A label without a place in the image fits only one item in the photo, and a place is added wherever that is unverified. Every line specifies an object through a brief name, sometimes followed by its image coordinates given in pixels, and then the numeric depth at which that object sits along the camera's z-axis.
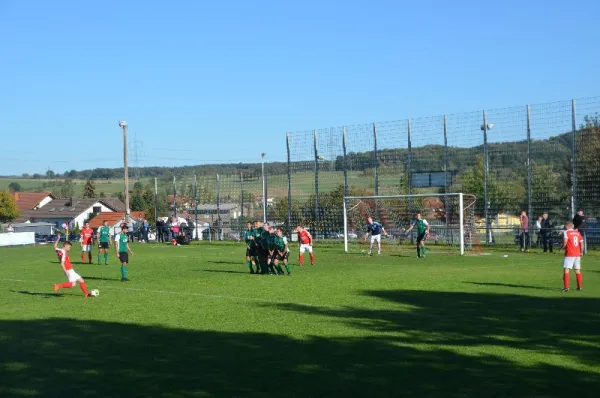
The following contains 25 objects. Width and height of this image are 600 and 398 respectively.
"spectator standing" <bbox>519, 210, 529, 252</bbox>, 37.03
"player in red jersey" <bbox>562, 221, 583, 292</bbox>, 19.77
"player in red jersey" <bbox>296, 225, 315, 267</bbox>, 30.59
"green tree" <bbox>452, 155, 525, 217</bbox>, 39.50
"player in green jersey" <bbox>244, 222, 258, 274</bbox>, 27.06
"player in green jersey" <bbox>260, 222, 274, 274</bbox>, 26.69
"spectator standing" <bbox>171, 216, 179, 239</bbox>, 52.28
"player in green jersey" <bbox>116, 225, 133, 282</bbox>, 25.38
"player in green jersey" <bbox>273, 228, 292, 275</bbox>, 26.66
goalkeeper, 35.94
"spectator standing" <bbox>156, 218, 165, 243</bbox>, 55.12
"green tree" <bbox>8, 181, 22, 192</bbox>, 166.56
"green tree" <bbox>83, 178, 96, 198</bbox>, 131.50
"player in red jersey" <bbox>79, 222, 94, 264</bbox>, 35.00
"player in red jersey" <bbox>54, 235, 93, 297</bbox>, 20.72
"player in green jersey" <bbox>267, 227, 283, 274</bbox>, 26.58
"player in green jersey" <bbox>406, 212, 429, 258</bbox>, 33.53
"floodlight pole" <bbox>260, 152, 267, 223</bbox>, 52.44
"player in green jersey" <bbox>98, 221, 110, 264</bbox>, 34.69
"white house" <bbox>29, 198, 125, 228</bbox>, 111.25
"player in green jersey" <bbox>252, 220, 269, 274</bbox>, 26.81
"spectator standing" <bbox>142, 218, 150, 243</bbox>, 56.44
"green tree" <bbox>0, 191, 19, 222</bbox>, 101.89
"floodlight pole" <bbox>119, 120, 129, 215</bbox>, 60.50
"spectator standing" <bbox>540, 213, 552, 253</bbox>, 35.84
